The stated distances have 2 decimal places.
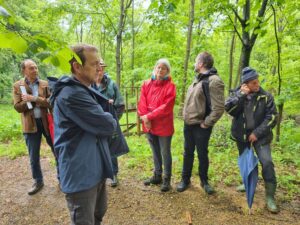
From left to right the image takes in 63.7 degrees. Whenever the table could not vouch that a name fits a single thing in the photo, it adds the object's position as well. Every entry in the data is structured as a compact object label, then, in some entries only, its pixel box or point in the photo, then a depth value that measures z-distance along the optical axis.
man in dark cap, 3.36
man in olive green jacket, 3.50
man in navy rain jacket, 1.87
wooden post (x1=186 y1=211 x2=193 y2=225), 3.10
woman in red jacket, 3.75
